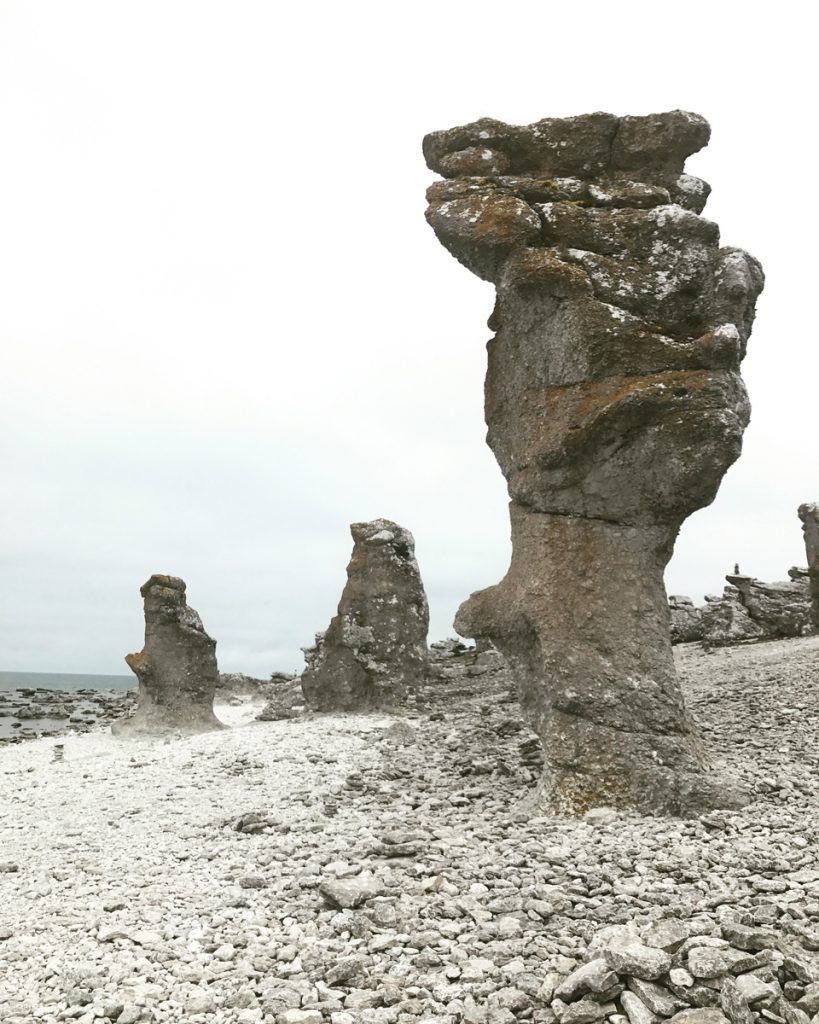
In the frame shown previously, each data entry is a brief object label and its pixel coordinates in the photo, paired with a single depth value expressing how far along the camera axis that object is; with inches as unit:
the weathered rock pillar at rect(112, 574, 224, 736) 831.1
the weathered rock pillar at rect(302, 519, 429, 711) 745.6
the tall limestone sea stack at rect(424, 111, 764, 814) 361.4
